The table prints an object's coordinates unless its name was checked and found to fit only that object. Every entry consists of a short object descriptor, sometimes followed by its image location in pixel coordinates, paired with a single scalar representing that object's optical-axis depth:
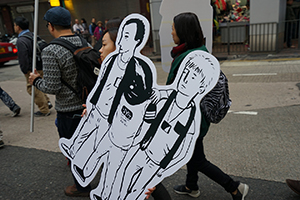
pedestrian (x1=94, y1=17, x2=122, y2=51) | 2.93
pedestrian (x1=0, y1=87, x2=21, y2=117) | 5.48
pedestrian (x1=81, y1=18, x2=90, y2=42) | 16.47
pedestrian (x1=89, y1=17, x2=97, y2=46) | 15.49
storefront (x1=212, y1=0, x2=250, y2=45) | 10.91
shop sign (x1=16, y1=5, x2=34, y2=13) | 20.17
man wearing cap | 2.41
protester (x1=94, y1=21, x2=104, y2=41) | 14.51
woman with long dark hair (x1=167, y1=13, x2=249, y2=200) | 1.96
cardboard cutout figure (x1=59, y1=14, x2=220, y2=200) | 1.72
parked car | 12.20
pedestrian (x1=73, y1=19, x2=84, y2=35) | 16.14
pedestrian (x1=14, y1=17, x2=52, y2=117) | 4.74
